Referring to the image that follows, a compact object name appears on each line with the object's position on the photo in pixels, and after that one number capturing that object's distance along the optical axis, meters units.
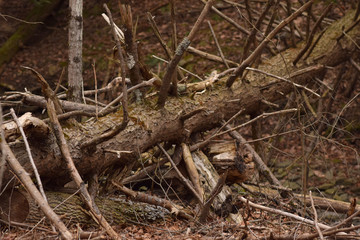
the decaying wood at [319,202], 10.04
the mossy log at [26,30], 22.39
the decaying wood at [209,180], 8.93
